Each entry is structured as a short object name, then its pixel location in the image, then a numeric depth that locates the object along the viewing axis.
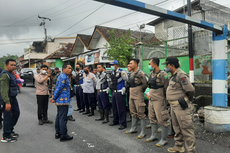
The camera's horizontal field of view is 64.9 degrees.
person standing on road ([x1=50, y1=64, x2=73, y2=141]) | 4.45
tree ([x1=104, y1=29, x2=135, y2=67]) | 11.24
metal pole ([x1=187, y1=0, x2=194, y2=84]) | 8.27
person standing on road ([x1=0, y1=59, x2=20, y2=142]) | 4.27
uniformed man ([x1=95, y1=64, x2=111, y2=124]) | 6.14
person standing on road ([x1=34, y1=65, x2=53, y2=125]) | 6.01
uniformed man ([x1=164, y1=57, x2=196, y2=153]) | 3.49
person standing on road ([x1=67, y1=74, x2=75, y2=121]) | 6.44
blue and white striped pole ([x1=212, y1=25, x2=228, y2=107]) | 4.90
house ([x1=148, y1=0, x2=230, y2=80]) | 8.30
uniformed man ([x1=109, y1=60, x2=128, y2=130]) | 5.44
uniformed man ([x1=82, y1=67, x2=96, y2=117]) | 6.89
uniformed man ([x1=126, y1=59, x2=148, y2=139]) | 4.74
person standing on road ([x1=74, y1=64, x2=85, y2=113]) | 7.70
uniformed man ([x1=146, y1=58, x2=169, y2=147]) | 4.13
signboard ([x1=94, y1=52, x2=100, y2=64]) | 15.57
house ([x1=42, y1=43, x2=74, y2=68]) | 26.45
